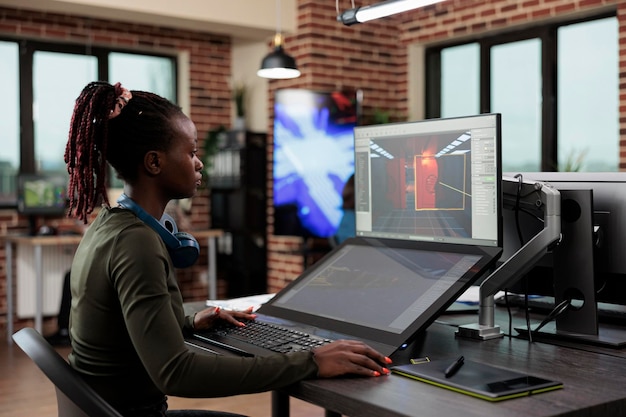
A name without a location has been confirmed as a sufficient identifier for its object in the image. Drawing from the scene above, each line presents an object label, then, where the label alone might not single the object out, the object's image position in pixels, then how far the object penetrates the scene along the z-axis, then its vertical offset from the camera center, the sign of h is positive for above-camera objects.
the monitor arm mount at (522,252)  1.79 -0.14
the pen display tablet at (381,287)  1.67 -0.22
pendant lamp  4.66 +0.81
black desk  1.24 -0.35
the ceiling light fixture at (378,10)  2.99 +0.77
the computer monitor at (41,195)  5.78 +0.02
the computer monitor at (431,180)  1.78 +0.04
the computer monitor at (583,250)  1.87 -0.14
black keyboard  1.59 -0.32
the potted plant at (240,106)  6.52 +0.79
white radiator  5.93 -0.62
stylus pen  1.41 -0.33
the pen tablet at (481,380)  1.30 -0.34
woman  1.37 -0.16
